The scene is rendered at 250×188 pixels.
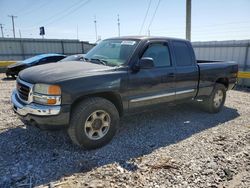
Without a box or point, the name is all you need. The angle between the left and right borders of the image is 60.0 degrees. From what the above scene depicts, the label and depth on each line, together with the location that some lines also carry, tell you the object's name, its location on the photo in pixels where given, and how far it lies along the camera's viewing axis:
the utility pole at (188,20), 11.98
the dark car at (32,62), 10.67
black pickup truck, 3.23
